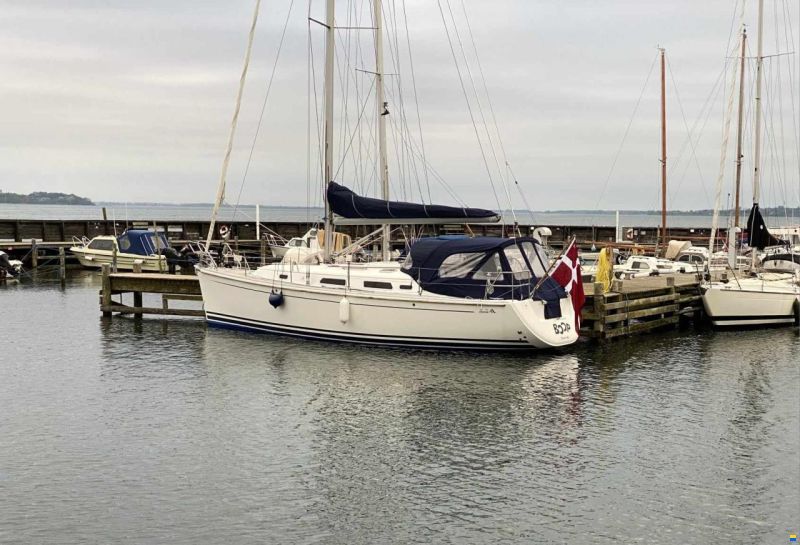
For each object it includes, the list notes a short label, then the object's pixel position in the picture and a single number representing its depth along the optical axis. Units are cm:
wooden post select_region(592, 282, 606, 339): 2684
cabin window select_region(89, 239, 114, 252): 5125
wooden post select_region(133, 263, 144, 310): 3209
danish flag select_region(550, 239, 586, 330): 2423
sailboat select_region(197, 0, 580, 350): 2364
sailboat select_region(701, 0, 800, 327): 2998
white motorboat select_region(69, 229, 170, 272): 4697
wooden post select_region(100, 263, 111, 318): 3159
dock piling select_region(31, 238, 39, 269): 5066
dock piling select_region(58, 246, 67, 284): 4325
